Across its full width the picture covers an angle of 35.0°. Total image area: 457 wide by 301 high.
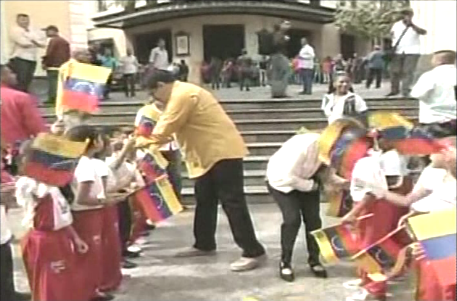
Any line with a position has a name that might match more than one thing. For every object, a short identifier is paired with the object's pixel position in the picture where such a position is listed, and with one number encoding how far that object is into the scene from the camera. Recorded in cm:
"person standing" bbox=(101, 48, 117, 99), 1742
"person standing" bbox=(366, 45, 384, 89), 1627
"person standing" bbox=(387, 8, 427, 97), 1090
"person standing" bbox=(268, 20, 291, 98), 1220
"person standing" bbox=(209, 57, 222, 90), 2189
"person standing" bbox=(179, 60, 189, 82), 2055
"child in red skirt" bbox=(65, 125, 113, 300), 456
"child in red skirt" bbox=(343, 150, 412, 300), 473
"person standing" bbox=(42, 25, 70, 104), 1143
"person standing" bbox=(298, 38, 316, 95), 1405
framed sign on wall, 2809
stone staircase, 950
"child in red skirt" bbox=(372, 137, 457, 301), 359
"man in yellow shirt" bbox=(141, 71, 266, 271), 557
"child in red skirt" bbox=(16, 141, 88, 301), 425
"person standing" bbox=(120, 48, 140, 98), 1500
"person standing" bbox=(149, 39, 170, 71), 1685
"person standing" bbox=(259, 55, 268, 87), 1938
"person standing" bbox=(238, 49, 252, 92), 1895
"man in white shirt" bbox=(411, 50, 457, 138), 666
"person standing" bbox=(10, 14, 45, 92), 1123
